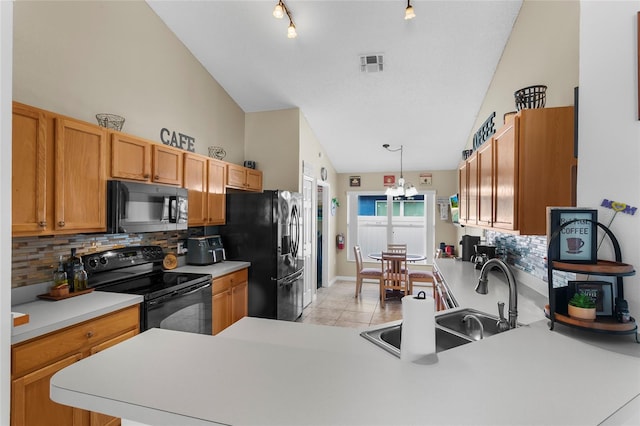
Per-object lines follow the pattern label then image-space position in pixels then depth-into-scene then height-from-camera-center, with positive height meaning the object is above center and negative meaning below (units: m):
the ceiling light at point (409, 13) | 2.25 +1.50
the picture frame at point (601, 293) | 1.27 -0.33
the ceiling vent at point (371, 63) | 3.30 +1.67
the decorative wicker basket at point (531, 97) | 1.83 +0.71
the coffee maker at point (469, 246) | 4.08 -0.43
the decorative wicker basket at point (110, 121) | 2.42 +0.74
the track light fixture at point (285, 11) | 2.40 +1.61
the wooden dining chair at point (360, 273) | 5.35 -1.06
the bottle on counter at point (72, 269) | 2.24 -0.42
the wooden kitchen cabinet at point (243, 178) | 3.88 +0.48
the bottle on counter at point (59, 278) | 2.12 -0.47
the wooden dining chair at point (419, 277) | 4.95 -1.05
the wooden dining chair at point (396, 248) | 5.79 -0.67
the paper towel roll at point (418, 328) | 1.04 -0.40
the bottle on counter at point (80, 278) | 2.24 -0.49
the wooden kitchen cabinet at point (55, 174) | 1.76 +0.24
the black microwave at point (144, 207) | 2.33 +0.04
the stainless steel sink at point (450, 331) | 1.42 -0.61
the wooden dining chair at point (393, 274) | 4.87 -0.99
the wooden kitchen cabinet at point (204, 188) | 3.22 +0.27
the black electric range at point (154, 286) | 2.33 -0.61
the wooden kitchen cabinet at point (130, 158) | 2.38 +0.46
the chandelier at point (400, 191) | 5.03 +0.39
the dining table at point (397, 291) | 5.24 -1.40
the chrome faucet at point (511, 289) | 1.35 -0.34
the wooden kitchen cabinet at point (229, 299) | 3.09 -0.94
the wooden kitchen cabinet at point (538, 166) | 1.63 +0.26
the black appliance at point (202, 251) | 3.40 -0.44
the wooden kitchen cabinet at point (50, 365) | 1.49 -0.83
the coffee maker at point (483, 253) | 3.41 -0.45
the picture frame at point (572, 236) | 1.31 -0.09
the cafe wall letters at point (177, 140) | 3.25 +0.83
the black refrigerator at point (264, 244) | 3.65 -0.38
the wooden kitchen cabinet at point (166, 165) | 2.77 +0.46
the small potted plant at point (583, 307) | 1.23 -0.38
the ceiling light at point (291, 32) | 2.58 +1.54
